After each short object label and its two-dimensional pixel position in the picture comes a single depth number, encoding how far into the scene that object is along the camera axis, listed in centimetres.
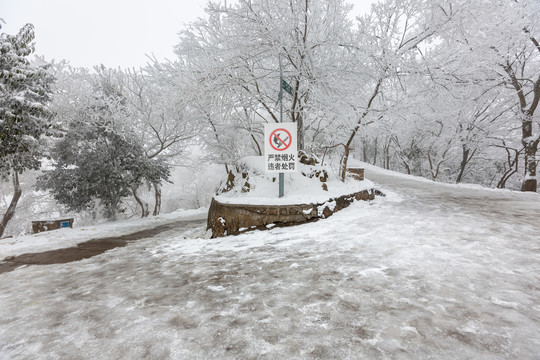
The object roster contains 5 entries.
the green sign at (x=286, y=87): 624
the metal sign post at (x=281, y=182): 624
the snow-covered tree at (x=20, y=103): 714
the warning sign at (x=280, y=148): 612
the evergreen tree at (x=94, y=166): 1043
